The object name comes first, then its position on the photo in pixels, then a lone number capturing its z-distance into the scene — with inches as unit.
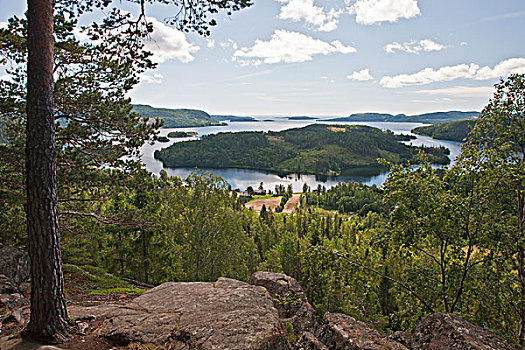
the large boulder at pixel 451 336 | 237.3
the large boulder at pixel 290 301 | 400.9
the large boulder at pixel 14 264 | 390.9
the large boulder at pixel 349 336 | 278.2
